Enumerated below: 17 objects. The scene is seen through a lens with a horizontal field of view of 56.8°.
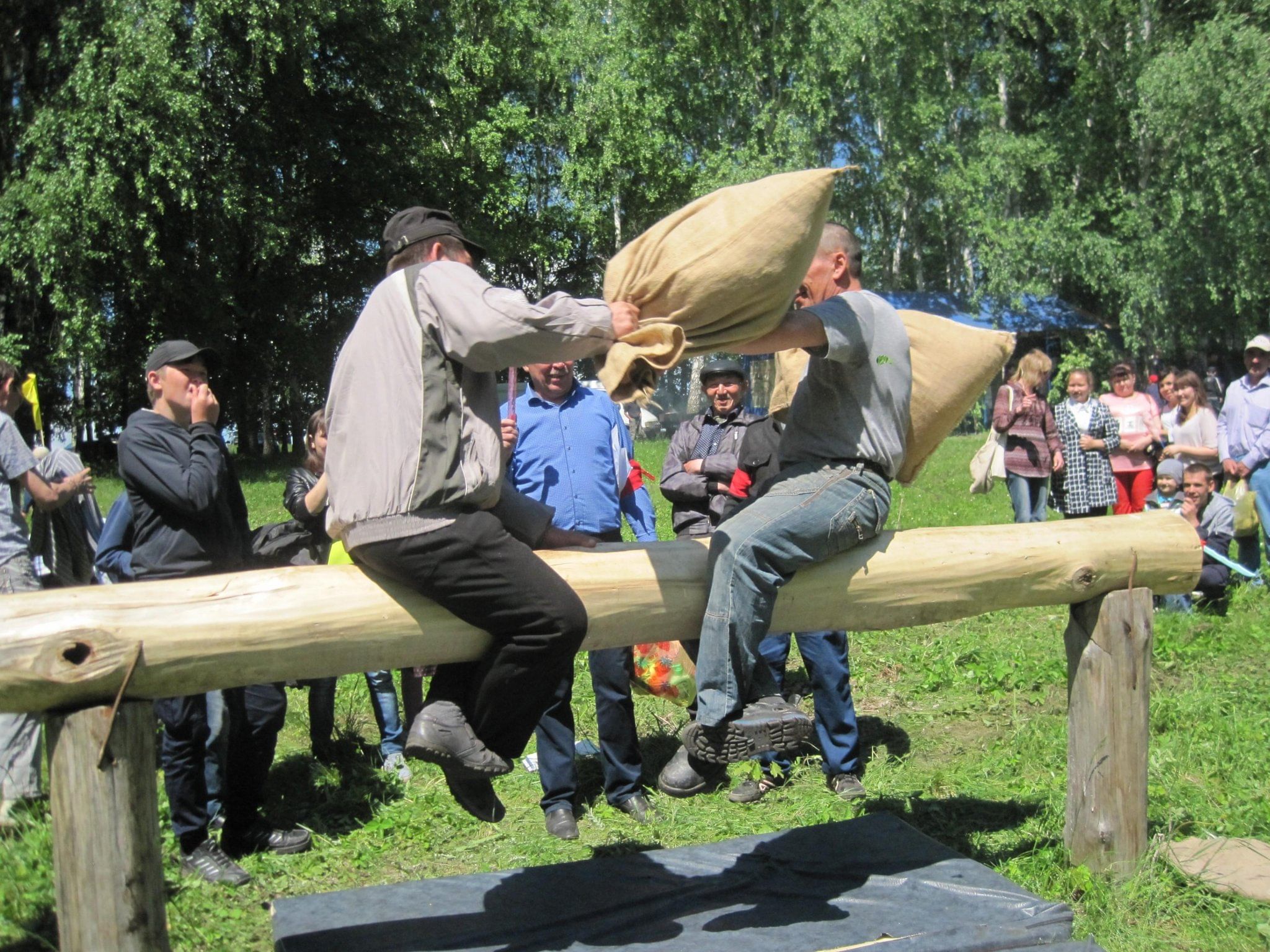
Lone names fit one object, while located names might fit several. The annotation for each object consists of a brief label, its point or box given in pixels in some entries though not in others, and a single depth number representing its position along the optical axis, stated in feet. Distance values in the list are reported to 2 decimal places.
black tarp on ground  12.87
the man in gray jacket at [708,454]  20.75
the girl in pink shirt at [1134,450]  33.63
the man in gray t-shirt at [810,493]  12.66
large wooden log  10.71
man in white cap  29.40
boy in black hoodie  15.34
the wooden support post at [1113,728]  14.87
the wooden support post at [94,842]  10.69
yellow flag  19.84
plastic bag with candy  19.92
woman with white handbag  32.09
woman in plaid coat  31.68
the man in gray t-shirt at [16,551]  17.13
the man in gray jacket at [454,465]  10.90
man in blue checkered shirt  18.03
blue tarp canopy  104.94
